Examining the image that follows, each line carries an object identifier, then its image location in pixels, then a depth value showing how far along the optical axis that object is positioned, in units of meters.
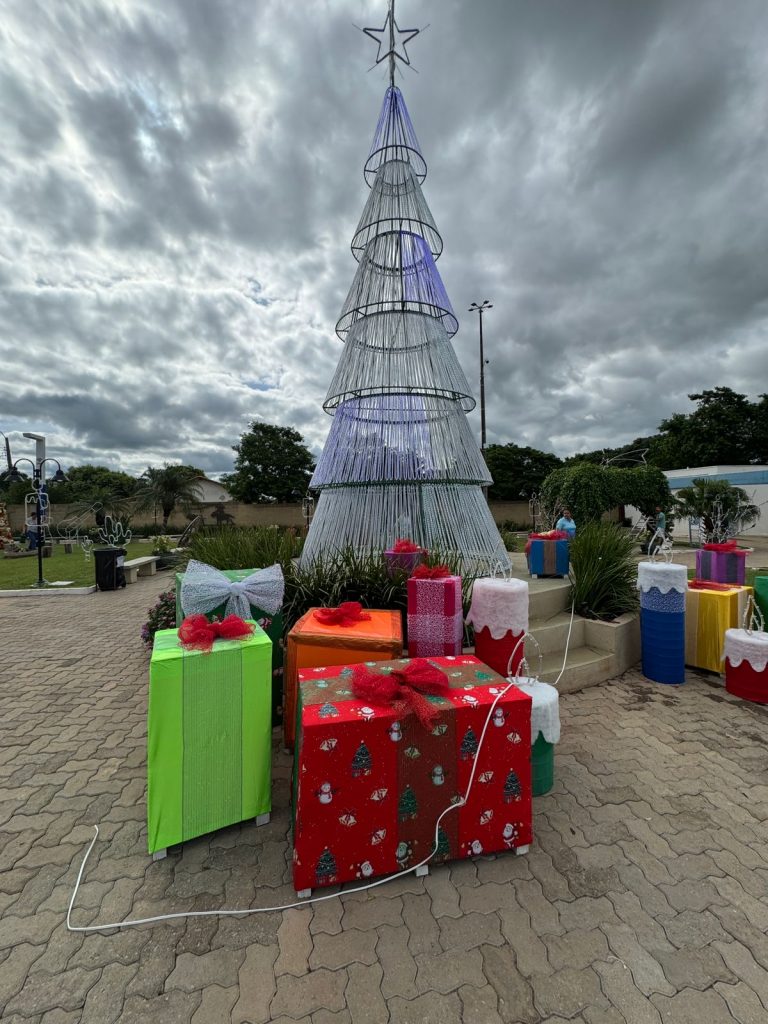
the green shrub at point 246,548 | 4.62
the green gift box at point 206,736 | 1.91
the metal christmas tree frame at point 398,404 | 5.34
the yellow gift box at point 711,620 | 4.02
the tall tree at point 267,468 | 30.81
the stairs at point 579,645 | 3.87
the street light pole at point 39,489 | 9.91
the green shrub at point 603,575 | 4.59
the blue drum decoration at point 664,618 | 3.82
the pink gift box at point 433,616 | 2.83
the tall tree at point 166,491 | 28.56
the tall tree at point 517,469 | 32.50
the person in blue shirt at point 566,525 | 8.16
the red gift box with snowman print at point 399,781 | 1.74
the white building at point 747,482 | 24.08
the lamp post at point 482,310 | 22.71
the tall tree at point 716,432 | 31.56
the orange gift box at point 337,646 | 2.47
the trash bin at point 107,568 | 9.30
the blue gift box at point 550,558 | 5.23
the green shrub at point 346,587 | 3.78
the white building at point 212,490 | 49.41
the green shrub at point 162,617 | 4.63
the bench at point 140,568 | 10.35
